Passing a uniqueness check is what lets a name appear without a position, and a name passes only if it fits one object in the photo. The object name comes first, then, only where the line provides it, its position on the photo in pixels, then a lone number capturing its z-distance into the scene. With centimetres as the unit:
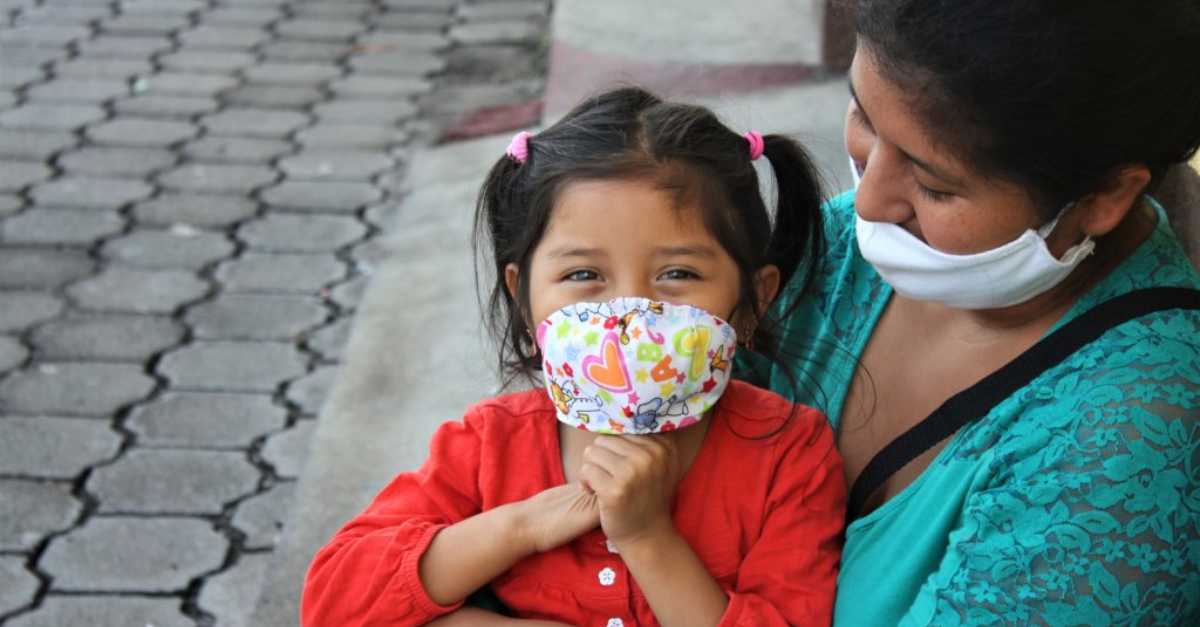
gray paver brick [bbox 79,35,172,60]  615
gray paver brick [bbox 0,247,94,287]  430
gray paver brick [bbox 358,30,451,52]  641
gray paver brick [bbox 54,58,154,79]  594
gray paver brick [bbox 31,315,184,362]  394
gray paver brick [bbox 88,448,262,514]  330
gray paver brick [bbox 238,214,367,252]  462
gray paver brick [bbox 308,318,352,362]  403
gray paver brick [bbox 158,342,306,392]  384
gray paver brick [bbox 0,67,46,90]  582
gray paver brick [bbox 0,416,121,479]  341
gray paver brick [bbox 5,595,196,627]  291
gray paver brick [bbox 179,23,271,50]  633
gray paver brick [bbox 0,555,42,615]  294
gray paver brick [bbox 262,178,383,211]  489
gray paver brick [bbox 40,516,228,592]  303
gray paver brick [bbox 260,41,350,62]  623
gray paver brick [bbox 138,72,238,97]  580
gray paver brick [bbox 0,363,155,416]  367
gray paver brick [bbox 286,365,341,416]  377
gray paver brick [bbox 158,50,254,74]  605
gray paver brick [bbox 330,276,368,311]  429
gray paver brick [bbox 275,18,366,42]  651
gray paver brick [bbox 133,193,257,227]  474
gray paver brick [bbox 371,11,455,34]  665
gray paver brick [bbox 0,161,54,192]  491
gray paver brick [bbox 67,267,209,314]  420
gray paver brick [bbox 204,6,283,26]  664
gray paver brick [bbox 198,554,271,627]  294
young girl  182
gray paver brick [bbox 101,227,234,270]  448
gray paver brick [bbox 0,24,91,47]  628
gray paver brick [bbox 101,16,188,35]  646
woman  161
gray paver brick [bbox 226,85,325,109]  572
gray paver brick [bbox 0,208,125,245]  456
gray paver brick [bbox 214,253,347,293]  437
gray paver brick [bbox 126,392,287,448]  358
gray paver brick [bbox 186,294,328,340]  410
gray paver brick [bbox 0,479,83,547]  315
